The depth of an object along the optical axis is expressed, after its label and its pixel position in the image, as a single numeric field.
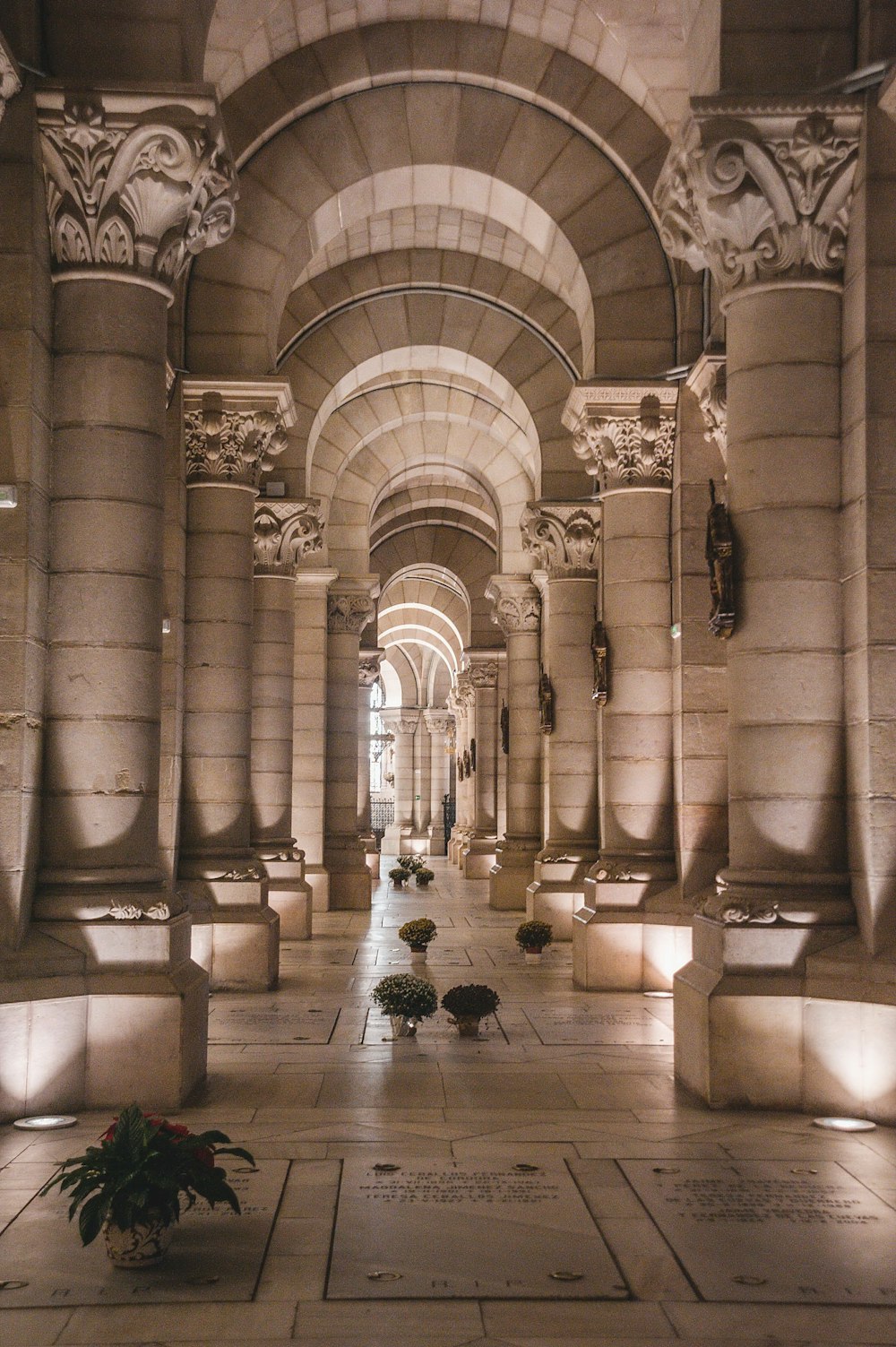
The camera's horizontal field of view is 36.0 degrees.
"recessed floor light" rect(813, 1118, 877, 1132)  9.53
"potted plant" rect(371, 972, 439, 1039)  12.91
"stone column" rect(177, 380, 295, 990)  16.84
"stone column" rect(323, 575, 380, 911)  28.53
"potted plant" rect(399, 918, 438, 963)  18.67
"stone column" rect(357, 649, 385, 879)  38.38
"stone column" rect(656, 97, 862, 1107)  10.54
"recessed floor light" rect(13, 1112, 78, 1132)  9.25
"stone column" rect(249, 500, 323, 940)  21.33
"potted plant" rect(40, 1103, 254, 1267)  6.54
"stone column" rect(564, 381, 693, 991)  17.11
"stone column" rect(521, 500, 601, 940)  22.56
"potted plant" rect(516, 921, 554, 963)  19.28
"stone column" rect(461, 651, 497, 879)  39.38
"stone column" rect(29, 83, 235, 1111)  10.23
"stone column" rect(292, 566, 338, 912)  26.39
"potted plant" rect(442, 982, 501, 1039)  13.28
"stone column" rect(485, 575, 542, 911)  28.12
